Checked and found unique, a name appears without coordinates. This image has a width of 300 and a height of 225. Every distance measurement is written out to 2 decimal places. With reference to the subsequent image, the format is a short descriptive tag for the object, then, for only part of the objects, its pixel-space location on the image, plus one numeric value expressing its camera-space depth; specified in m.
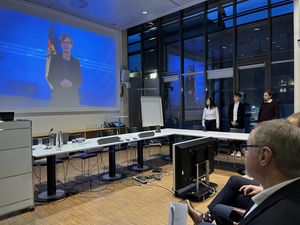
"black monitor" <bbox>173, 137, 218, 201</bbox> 3.03
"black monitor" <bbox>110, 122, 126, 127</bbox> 7.25
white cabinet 2.85
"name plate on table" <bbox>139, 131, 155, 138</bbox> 4.78
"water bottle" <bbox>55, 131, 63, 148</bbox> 3.74
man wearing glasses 0.84
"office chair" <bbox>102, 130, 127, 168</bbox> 4.94
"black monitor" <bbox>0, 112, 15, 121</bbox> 3.01
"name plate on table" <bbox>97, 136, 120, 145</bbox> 4.05
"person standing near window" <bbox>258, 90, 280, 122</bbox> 5.02
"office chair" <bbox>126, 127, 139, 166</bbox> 5.54
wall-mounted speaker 7.78
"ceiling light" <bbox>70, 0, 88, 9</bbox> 5.61
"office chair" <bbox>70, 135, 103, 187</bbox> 4.36
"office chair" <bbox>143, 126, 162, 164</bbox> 6.32
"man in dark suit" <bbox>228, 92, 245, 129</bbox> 5.66
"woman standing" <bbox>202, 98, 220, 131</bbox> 5.98
